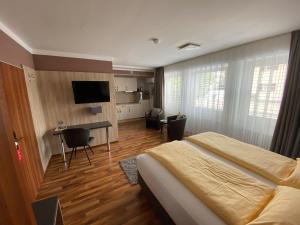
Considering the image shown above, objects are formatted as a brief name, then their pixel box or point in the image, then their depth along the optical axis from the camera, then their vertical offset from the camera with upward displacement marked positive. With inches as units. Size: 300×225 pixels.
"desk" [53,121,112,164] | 119.8 -31.5
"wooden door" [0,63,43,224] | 68.8 -16.5
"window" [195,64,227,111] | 132.6 +2.4
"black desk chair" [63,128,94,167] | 103.8 -34.3
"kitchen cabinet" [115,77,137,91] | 231.5 +13.6
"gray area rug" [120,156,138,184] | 92.5 -59.1
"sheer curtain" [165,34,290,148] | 99.0 -0.2
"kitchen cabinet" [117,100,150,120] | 237.8 -33.7
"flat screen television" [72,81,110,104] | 128.2 +1.4
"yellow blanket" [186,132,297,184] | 55.9 -33.7
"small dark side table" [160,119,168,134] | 176.0 -42.1
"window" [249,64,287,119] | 96.6 -1.6
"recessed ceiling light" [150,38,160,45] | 96.3 +36.5
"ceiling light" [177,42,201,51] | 108.0 +36.1
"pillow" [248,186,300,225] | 32.8 -32.0
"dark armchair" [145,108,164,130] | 199.3 -39.9
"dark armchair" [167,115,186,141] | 143.4 -41.2
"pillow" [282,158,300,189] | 47.5 -33.3
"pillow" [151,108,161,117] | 201.2 -31.6
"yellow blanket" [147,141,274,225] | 39.6 -35.0
